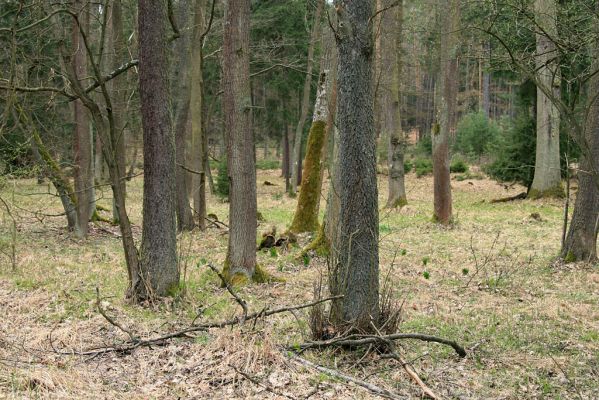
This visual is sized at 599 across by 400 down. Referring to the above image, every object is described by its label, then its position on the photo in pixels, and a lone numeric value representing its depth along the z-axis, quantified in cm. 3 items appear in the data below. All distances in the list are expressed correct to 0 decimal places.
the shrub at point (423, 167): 3167
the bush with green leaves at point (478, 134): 3228
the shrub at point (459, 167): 3083
